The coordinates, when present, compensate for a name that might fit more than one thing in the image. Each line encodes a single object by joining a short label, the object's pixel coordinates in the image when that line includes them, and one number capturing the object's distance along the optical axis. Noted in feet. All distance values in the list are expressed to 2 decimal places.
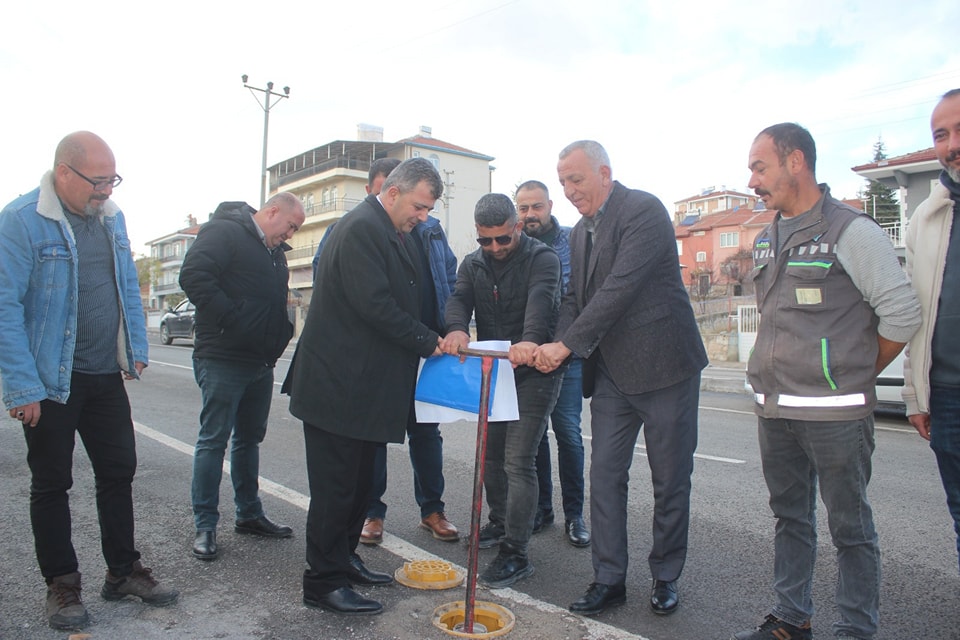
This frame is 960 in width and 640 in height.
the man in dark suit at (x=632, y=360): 11.74
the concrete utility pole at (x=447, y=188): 168.39
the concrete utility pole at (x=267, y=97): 91.66
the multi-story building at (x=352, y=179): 187.32
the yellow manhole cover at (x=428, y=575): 12.23
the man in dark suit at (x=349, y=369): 11.55
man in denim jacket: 10.46
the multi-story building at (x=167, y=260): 311.47
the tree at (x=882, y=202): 190.60
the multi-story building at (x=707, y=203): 310.24
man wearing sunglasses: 12.98
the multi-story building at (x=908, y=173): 78.43
